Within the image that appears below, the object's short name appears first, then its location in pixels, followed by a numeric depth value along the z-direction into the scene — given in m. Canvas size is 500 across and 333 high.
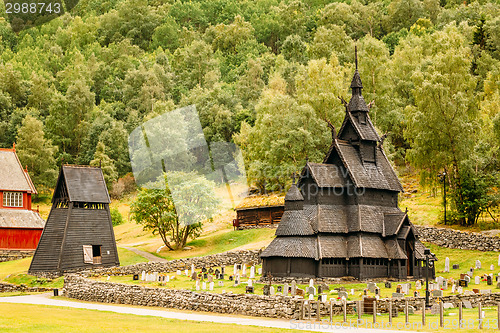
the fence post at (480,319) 26.78
